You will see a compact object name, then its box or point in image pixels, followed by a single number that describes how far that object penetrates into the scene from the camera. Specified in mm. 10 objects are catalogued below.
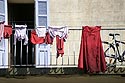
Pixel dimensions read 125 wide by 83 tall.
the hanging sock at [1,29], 10742
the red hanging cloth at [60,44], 10859
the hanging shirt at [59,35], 10852
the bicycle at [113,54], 11258
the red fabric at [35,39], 10828
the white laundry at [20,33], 10828
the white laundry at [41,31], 10781
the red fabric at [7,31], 10789
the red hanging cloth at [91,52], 10617
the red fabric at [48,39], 10813
